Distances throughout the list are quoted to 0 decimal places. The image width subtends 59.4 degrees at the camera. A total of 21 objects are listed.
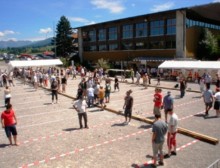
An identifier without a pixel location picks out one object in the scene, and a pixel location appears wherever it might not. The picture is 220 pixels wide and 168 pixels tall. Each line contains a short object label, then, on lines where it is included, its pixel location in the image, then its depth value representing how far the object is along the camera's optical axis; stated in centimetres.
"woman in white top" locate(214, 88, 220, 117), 1099
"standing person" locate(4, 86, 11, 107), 1358
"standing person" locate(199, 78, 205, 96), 1629
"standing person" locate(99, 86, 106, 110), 1342
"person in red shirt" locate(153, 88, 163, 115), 989
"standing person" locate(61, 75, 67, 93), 1850
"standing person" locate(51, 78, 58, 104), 1457
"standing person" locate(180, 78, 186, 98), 1600
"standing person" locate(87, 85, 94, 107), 1354
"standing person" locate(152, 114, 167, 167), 621
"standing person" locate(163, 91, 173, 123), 986
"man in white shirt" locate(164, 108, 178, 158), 694
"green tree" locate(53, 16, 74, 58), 5645
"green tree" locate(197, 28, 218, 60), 3265
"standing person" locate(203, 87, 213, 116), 1107
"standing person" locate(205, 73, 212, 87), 1790
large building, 3093
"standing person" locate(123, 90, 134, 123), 1012
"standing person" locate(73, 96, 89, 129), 937
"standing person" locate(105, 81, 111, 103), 1447
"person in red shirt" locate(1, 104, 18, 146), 787
